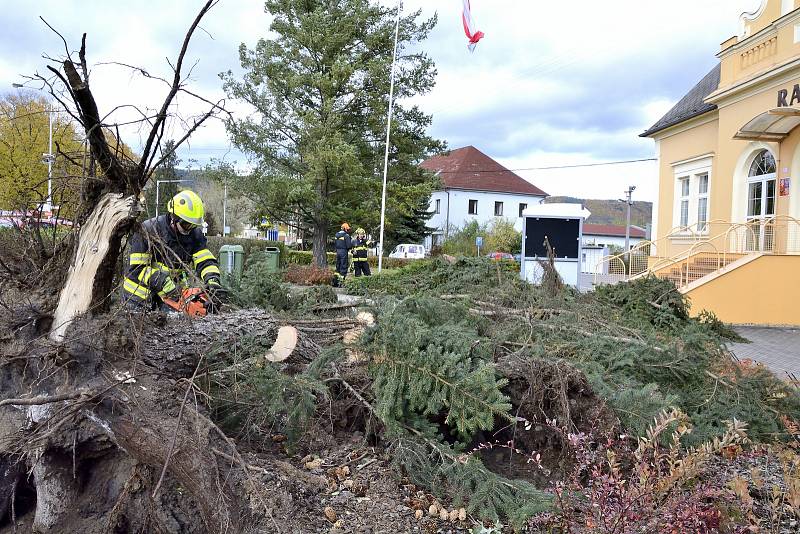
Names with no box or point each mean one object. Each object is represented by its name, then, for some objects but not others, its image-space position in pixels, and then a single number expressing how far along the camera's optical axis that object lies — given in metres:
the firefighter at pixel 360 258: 17.00
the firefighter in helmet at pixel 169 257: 3.06
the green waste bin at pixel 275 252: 14.62
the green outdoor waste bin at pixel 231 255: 11.97
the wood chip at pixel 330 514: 2.68
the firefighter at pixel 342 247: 17.30
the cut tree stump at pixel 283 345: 3.50
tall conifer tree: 20.42
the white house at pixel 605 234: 67.88
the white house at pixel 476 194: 47.97
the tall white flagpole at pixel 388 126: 18.70
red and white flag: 17.44
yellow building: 11.80
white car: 33.97
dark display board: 11.20
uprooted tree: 2.54
